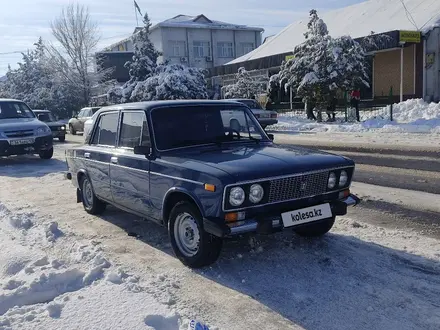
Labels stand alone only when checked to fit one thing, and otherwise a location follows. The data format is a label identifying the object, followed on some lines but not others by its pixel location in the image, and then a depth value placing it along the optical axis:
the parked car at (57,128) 21.59
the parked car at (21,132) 12.91
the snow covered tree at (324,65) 22.66
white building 53.94
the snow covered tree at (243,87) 31.30
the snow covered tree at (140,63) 32.53
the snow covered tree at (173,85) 28.45
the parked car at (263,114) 22.38
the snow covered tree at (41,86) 45.06
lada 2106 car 4.26
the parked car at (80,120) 25.74
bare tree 45.06
